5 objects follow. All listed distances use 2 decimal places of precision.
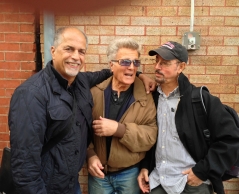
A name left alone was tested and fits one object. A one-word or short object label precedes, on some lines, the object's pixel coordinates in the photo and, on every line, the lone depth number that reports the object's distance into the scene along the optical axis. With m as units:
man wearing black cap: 1.87
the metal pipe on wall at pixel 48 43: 2.43
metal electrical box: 2.50
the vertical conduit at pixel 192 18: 2.44
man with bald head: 1.44
